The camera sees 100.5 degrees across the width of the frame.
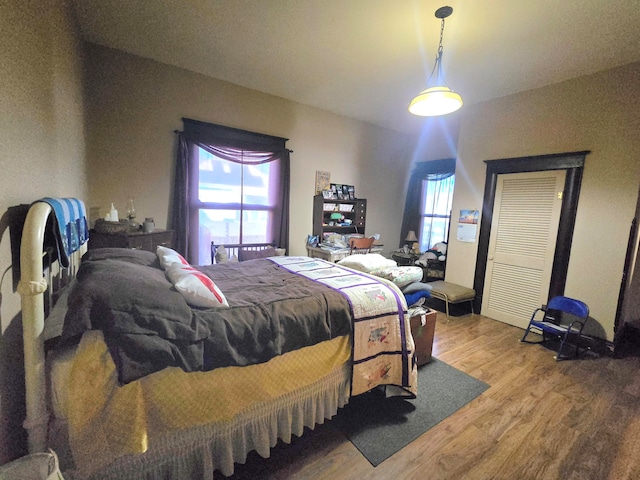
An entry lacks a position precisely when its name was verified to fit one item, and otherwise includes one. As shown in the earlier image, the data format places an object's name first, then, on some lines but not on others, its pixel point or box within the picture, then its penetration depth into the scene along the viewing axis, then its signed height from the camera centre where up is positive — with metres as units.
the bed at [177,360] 0.95 -0.68
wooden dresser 2.29 -0.34
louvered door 3.12 -0.22
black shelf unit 4.23 +0.01
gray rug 1.60 -1.34
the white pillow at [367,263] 2.31 -0.41
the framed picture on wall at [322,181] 4.27 +0.54
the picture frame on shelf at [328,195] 4.20 +0.31
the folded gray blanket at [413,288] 2.15 -0.55
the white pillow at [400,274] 2.13 -0.45
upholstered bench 3.50 -0.95
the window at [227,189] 3.17 +0.25
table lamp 5.19 -0.42
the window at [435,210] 4.97 +0.20
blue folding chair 2.69 -1.02
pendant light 1.99 +0.97
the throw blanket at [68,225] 1.14 -0.14
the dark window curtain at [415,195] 5.09 +0.49
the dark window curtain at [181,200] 3.10 +0.06
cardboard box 2.21 -0.96
